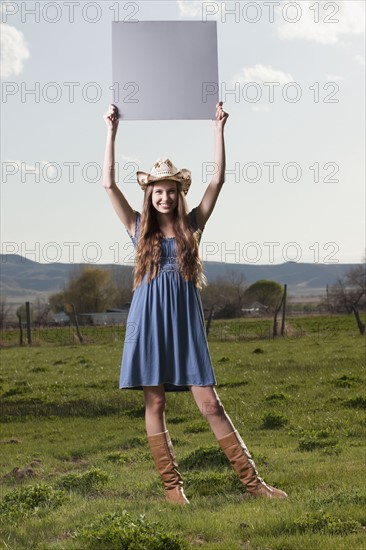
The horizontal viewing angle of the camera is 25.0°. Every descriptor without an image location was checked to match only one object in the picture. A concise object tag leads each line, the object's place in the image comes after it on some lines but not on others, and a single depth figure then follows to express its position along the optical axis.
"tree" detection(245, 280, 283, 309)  60.63
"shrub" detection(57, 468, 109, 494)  8.26
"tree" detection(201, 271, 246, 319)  42.70
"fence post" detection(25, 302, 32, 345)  31.45
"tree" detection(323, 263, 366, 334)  39.49
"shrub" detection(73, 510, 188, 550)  5.33
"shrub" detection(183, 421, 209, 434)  14.04
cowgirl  6.70
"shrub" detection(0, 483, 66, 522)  6.88
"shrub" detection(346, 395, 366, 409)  15.48
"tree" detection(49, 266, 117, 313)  60.72
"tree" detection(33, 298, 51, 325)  36.84
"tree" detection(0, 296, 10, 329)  37.51
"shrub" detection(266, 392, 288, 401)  16.73
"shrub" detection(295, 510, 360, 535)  5.93
